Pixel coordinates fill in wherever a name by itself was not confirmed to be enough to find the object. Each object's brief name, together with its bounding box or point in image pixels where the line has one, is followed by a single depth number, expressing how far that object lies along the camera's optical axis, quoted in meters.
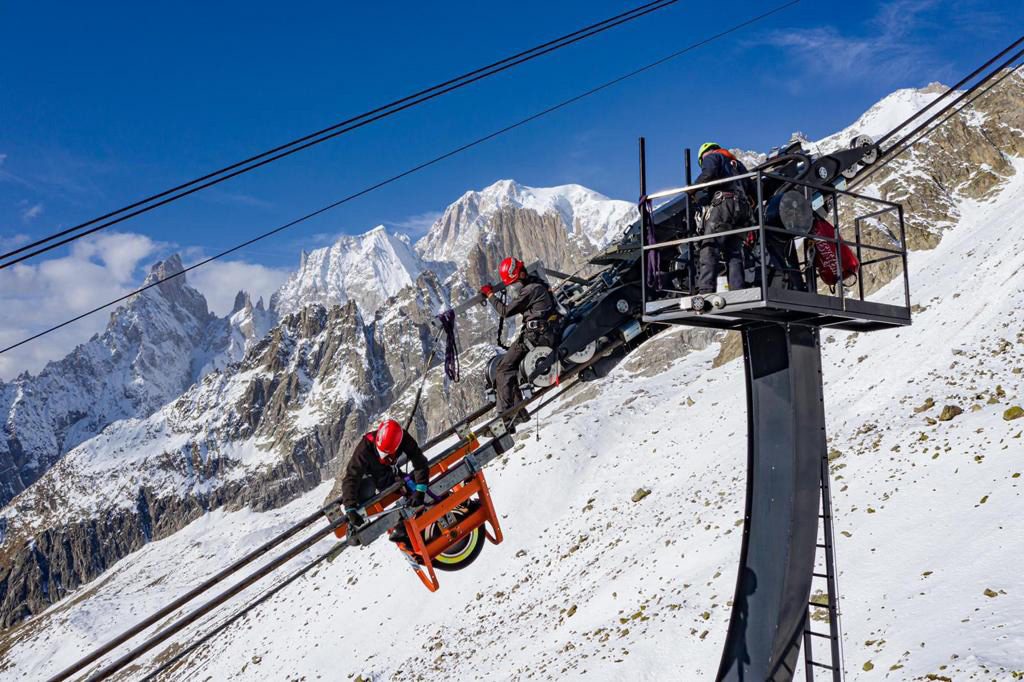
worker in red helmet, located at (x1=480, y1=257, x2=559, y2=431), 11.16
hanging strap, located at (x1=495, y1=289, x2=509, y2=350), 11.26
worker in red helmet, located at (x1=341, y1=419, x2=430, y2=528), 10.51
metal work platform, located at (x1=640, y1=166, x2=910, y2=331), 7.46
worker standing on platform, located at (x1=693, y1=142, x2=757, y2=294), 8.34
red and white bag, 8.88
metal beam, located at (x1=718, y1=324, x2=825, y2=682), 7.95
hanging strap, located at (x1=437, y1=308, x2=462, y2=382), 11.97
